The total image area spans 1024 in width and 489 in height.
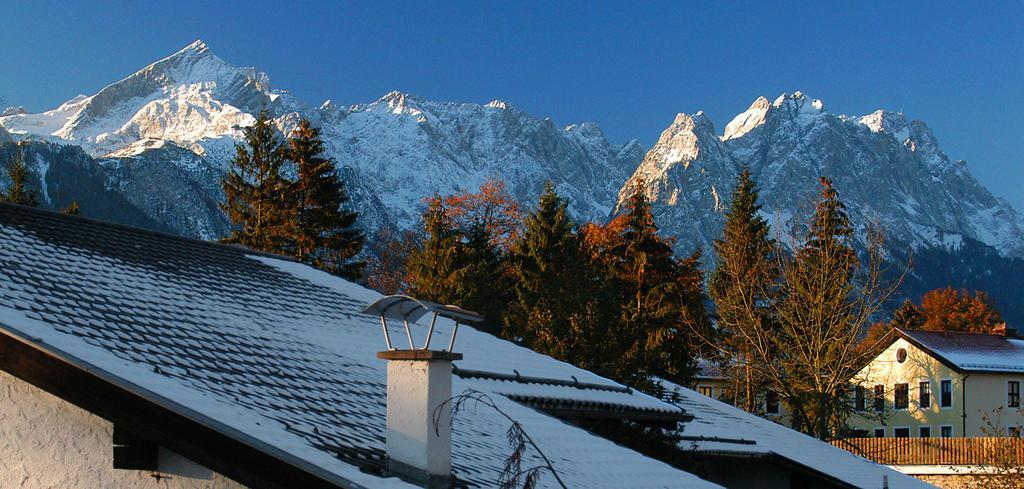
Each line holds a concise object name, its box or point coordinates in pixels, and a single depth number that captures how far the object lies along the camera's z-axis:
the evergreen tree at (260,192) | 47.47
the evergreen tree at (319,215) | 48.50
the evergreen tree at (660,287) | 46.41
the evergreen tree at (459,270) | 43.25
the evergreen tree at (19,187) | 42.33
